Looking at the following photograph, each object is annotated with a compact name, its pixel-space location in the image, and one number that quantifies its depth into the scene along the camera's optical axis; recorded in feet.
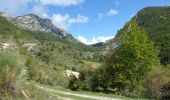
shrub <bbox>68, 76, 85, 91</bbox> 60.82
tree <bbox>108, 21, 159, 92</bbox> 59.37
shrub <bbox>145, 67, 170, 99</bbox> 49.45
